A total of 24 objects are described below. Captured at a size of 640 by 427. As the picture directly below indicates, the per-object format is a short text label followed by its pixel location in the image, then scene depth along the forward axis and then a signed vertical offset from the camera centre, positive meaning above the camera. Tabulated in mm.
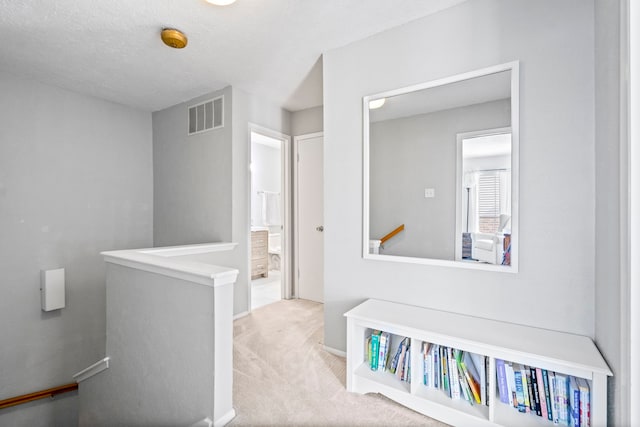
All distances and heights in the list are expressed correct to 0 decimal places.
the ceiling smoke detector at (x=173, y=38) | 2074 +1248
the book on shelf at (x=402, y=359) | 1690 -860
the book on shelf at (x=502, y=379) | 1406 -812
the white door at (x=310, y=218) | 3508 -92
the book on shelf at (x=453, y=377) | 1513 -858
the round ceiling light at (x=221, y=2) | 1758 +1255
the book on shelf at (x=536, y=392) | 1352 -839
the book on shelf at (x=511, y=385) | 1395 -830
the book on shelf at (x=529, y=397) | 1361 -865
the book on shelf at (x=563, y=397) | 1292 -822
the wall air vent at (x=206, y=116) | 3143 +1061
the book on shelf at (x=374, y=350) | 1765 -840
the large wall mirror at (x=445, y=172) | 1630 +242
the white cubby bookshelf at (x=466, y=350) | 1234 -659
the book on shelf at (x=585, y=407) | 1232 -828
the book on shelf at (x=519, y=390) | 1379 -844
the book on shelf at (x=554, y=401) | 1304 -850
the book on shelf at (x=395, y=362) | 1731 -901
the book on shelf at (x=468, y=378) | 1479 -858
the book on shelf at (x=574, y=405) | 1251 -835
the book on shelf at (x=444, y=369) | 1556 -841
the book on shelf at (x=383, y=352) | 1751 -843
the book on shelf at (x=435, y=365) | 1578 -831
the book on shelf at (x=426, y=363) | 1600 -833
